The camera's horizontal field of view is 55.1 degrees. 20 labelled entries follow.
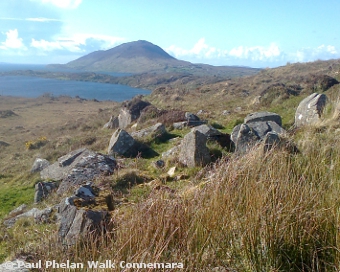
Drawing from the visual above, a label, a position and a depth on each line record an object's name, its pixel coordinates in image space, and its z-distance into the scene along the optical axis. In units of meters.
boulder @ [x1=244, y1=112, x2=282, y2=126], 10.41
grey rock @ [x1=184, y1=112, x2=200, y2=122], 14.78
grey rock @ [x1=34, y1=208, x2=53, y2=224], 5.61
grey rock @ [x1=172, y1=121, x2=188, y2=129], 13.74
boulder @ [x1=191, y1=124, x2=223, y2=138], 9.34
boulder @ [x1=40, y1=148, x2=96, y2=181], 9.70
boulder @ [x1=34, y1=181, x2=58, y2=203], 8.21
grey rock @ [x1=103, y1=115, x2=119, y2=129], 23.63
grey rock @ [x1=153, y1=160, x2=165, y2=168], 8.49
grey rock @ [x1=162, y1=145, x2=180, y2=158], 9.13
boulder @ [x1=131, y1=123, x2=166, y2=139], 11.89
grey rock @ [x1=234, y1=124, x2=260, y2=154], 7.56
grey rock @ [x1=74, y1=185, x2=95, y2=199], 5.08
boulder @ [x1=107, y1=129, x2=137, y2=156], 10.55
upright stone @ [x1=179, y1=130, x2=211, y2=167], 7.76
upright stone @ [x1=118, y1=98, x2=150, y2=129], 21.48
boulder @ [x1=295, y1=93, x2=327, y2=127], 9.69
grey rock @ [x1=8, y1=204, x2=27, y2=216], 7.54
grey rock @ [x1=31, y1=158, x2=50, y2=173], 12.84
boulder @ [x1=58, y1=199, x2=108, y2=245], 3.79
